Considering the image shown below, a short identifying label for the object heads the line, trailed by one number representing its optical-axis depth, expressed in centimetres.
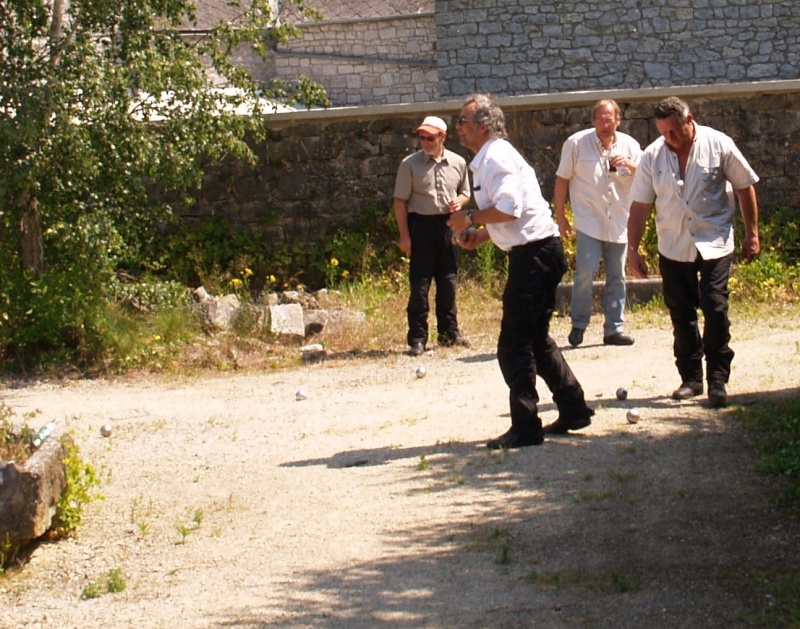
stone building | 2439
